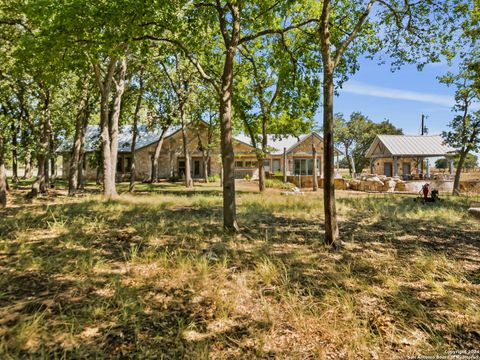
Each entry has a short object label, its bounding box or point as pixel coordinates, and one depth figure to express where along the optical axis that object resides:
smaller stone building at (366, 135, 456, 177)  32.66
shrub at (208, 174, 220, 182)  33.50
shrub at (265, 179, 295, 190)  25.27
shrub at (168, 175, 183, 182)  33.75
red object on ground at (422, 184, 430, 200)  14.55
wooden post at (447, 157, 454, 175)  34.12
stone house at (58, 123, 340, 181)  34.72
